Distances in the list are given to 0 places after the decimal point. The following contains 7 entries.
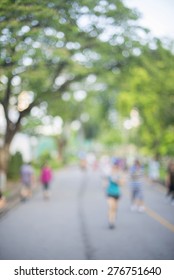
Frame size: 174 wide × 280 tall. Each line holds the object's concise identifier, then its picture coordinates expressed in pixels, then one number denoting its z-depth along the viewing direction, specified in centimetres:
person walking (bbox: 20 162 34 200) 1900
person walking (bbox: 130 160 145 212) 1462
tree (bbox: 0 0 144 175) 994
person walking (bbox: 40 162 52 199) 1947
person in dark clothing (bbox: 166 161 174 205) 1769
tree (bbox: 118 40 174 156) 2141
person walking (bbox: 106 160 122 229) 1196
